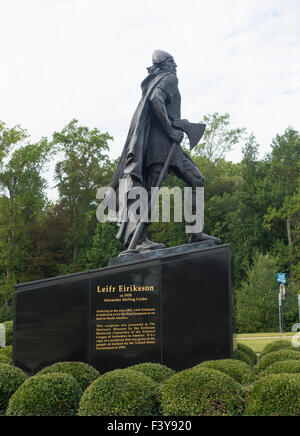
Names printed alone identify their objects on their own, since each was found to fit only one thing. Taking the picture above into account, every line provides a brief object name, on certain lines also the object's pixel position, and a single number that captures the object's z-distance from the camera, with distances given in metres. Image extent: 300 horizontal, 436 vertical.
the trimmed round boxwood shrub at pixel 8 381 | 6.51
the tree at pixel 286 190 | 39.25
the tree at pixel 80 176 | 40.16
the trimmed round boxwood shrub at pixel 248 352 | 9.96
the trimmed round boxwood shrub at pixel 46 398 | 5.60
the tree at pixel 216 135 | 43.34
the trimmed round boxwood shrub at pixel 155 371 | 6.50
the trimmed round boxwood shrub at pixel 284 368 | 6.05
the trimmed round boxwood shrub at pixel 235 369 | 6.05
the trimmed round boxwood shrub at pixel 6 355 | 8.45
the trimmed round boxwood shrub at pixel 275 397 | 4.86
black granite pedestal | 7.73
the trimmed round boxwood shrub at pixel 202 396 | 5.18
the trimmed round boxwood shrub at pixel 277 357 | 7.51
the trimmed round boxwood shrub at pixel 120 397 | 5.31
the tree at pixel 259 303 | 29.38
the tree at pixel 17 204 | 37.00
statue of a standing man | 9.12
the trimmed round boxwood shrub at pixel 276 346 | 9.90
